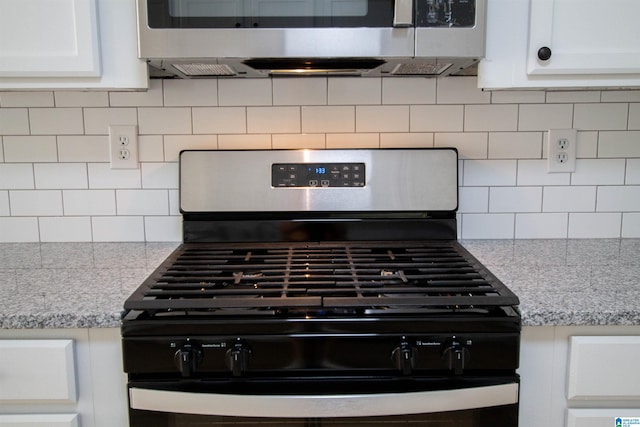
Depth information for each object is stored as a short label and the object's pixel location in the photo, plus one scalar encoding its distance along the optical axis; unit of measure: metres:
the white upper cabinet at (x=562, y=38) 1.13
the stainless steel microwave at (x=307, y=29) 1.08
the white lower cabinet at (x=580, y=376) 0.94
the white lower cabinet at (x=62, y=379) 0.93
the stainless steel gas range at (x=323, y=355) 0.89
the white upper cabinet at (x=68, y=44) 1.12
